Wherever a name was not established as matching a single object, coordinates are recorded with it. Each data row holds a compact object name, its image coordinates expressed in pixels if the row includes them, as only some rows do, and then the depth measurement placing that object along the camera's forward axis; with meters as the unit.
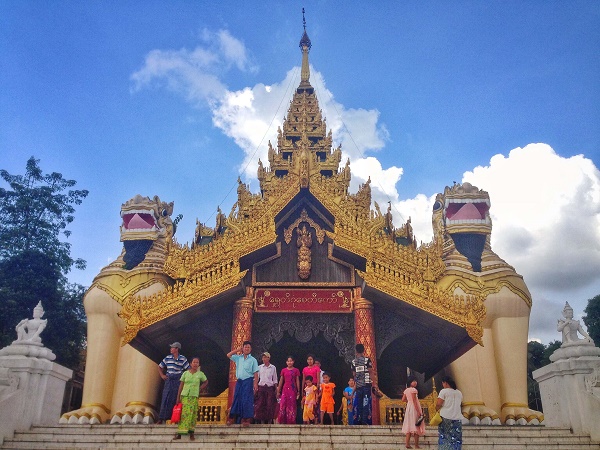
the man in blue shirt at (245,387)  8.03
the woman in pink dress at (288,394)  9.41
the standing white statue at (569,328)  8.74
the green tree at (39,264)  19.19
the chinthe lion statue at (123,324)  12.45
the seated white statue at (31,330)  8.66
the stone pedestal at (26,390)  7.92
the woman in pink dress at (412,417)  7.21
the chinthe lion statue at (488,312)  12.45
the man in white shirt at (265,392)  8.70
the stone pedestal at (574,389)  7.90
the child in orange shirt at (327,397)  9.43
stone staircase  7.32
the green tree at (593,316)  30.00
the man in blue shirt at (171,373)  8.62
